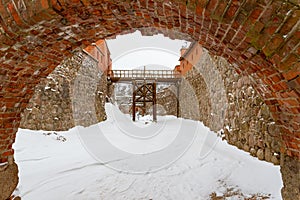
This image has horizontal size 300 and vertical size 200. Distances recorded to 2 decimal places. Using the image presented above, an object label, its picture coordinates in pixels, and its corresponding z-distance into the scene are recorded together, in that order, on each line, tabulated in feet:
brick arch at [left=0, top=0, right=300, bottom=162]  4.30
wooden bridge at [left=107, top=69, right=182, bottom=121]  51.60
